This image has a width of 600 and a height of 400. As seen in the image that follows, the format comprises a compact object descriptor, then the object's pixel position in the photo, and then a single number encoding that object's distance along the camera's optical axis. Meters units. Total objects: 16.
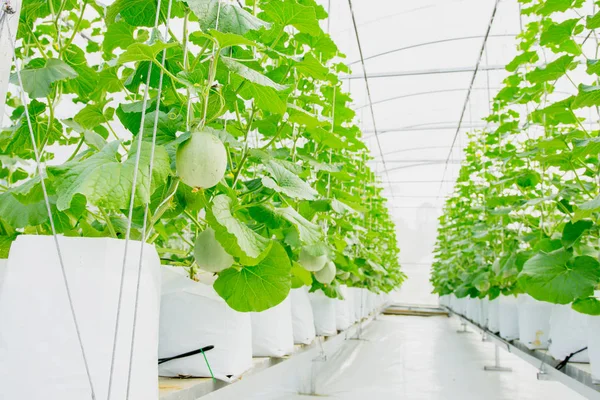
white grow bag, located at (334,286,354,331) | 3.18
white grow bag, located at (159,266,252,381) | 1.15
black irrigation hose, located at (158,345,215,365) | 1.14
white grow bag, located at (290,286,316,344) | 2.06
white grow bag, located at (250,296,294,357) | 1.56
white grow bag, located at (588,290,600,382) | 1.53
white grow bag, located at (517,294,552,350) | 2.41
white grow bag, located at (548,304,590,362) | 1.91
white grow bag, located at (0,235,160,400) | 0.67
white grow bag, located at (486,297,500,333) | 3.53
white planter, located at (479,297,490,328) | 4.04
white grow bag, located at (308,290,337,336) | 2.66
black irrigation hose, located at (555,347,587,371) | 1.93
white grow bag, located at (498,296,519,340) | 2.98
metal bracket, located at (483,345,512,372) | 4.31
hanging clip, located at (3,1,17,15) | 0.68
